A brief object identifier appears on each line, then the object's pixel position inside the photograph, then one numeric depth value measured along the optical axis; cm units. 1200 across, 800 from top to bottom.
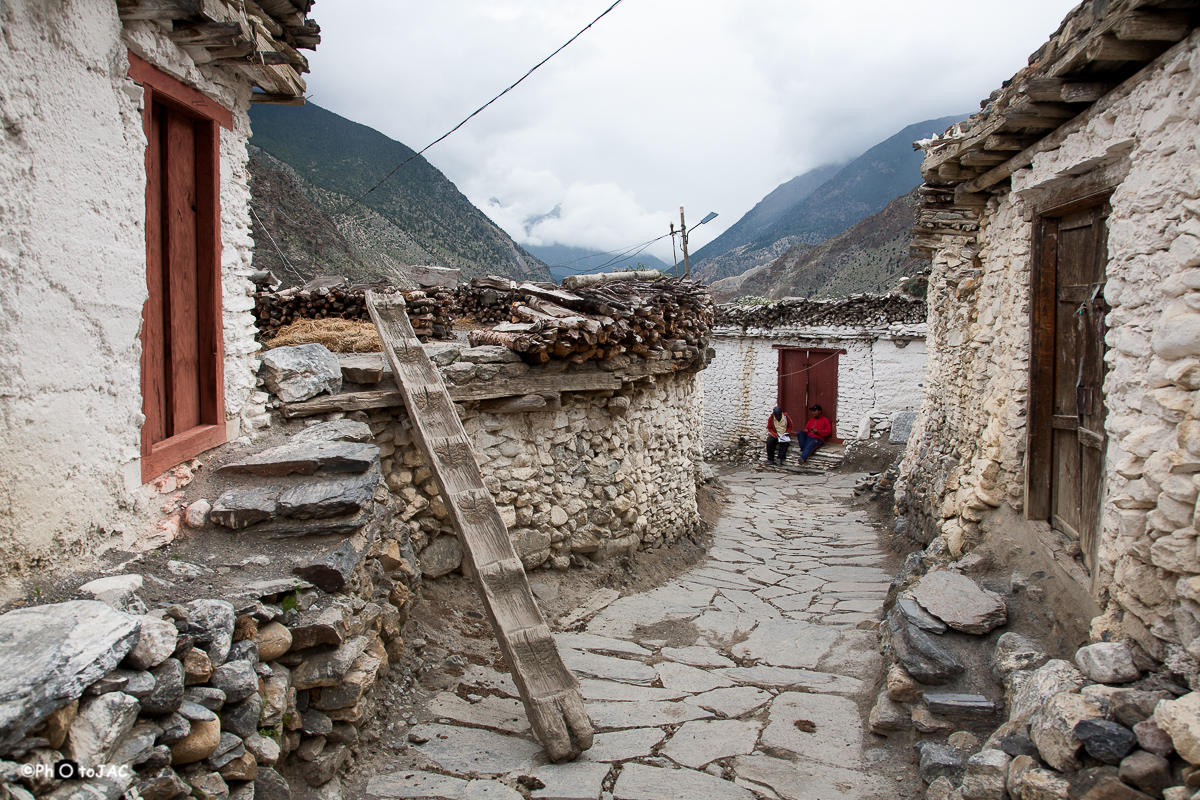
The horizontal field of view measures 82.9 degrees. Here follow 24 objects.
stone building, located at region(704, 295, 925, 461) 1264
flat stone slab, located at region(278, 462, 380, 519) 330
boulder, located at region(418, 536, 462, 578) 460
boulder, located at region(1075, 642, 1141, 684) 250
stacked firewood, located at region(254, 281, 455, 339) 705
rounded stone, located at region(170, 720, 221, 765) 204
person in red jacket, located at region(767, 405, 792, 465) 1379
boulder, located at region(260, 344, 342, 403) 431
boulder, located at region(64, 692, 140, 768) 172
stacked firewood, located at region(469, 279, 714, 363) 523
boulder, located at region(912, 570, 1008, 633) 352
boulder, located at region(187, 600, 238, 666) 229
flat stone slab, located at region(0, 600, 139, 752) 161
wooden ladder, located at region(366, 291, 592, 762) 315
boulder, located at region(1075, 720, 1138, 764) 220
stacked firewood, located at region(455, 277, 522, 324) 816
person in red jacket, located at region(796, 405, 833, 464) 1330
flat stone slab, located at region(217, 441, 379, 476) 362
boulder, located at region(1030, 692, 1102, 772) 230
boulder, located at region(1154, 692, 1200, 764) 199
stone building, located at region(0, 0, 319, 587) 243
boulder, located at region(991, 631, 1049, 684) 312
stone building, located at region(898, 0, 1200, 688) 249
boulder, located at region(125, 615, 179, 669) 199
